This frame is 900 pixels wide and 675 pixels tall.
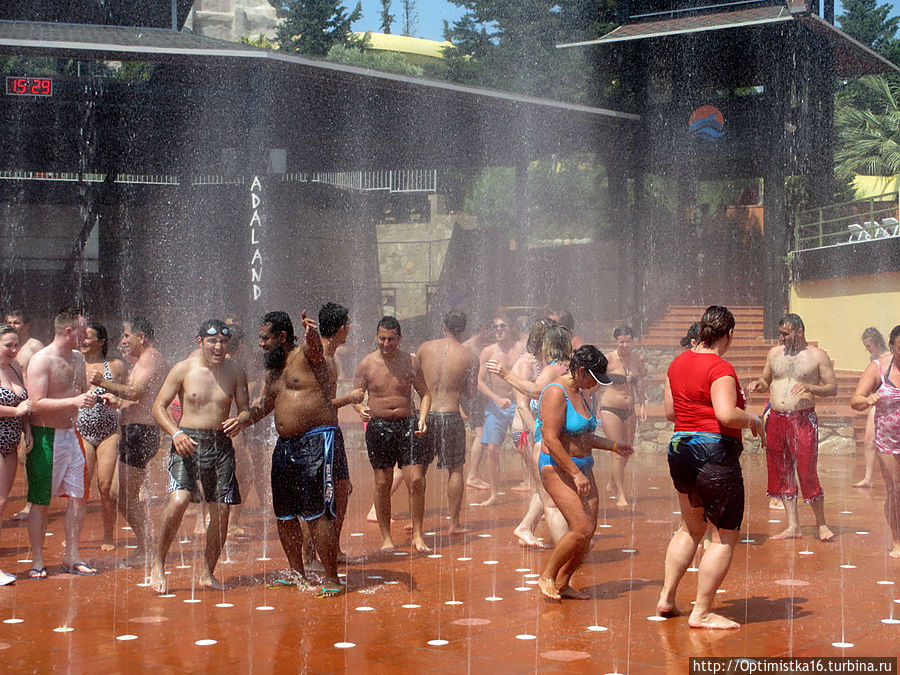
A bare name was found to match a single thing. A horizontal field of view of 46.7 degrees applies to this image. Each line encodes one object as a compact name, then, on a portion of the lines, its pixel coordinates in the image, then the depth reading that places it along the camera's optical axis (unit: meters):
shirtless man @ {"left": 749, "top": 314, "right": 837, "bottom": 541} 8.08
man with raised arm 6.18
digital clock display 17.98
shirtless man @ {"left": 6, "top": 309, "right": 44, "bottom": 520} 8.88
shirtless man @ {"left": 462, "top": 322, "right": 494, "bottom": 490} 11.09
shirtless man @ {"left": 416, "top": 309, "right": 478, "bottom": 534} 8.20
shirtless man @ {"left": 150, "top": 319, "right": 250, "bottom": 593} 6.27
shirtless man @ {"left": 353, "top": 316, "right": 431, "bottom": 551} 7.69
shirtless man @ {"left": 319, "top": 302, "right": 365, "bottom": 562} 6.40
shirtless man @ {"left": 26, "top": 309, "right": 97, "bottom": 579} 6.67
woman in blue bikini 5.95
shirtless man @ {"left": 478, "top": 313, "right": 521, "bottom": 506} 10.39
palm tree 32.62
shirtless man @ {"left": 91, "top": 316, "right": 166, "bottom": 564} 7.23
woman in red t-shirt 5.30
